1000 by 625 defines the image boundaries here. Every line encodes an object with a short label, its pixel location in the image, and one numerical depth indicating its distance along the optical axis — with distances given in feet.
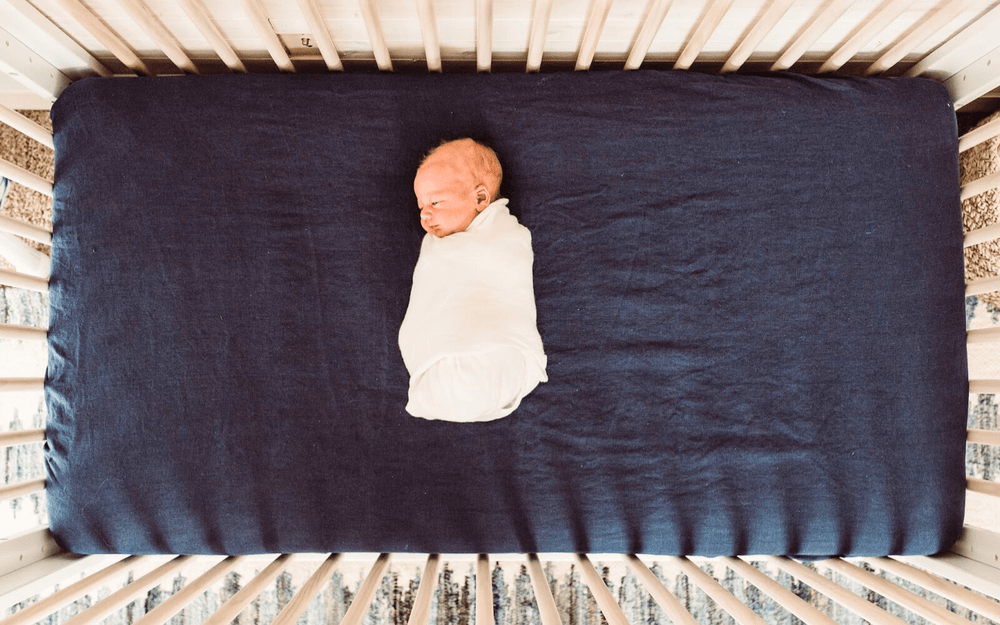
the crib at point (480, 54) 3.65
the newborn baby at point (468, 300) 3.72
